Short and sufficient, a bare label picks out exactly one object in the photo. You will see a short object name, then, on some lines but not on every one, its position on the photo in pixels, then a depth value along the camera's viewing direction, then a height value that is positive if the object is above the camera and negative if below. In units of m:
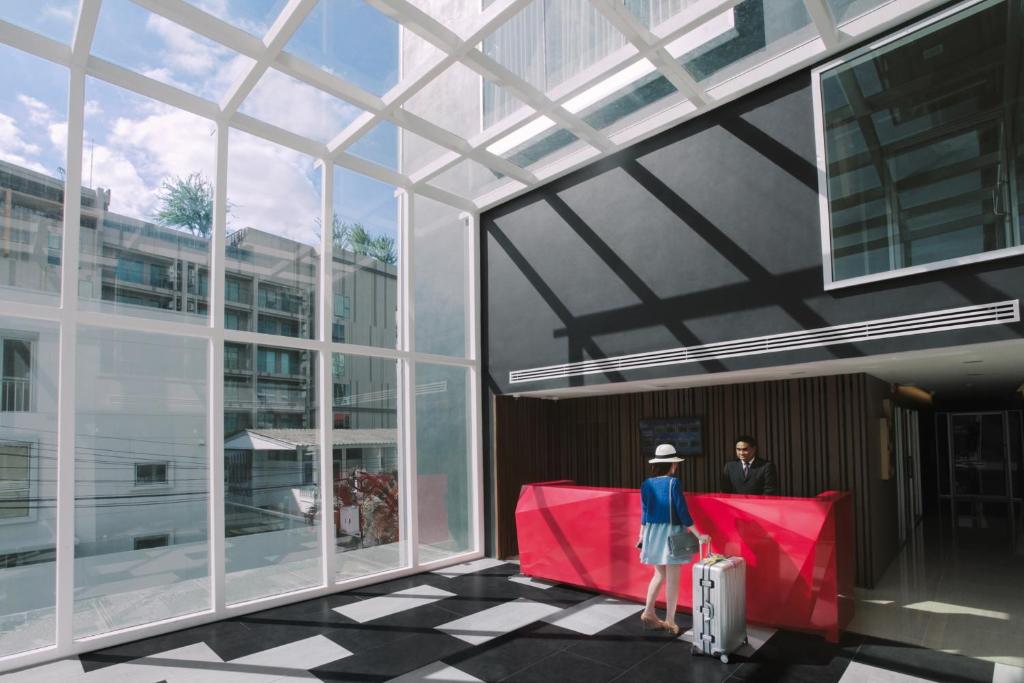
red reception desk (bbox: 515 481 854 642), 4.73 -1.50
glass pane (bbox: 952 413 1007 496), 12.76 -1.71
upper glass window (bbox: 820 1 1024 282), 4.34 +1.79
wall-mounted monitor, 7.62 -0.70
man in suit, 6.12 -0.98
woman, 4.95 -1.19
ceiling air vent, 4.29 +0.34
